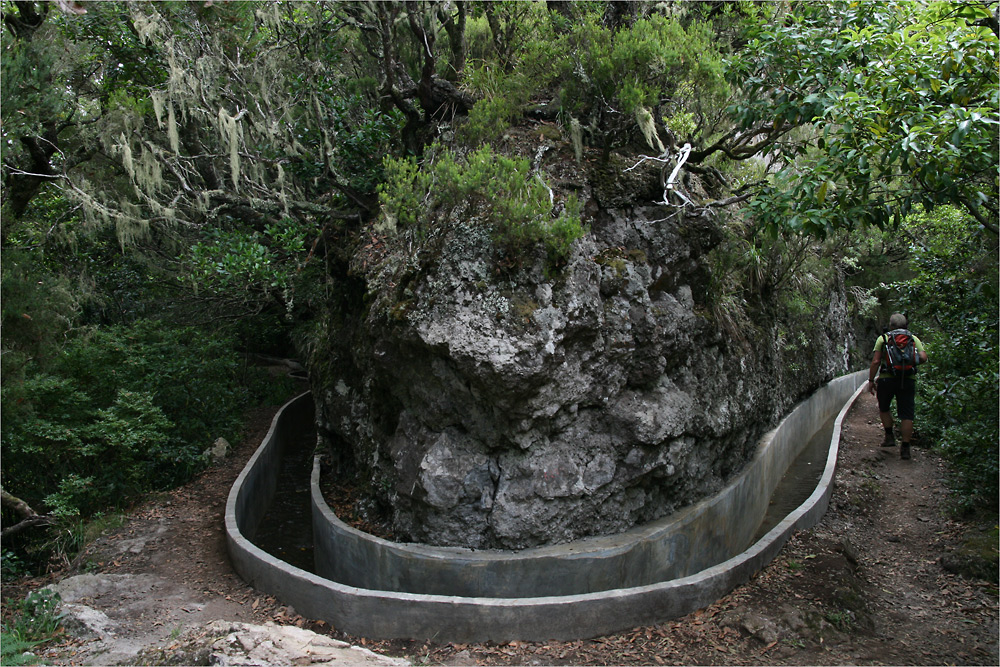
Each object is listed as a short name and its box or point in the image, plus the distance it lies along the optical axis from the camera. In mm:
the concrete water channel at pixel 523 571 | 5668
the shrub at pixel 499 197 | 6328
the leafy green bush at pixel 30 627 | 4910
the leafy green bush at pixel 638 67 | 6852
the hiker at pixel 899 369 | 8805
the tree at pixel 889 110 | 4281
